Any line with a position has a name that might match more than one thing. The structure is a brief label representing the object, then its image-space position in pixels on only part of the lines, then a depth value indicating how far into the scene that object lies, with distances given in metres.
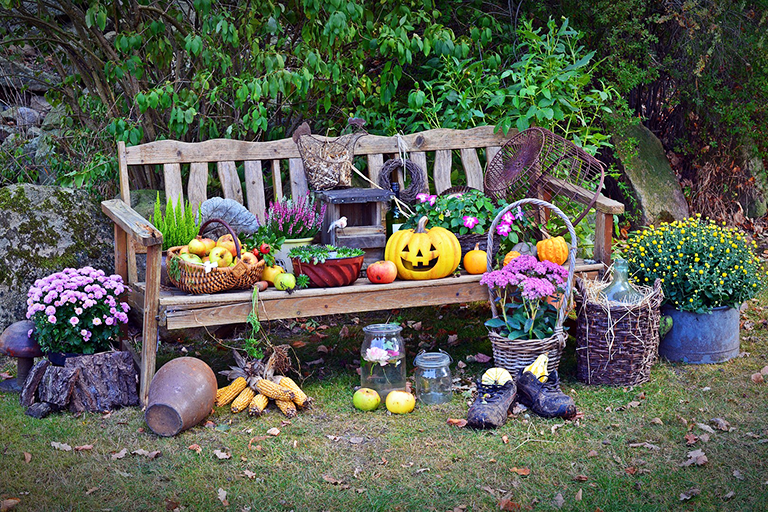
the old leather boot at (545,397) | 3.69
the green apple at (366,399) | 3.89
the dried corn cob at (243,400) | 3.90
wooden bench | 3.80
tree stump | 3.82
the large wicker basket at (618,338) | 4.01
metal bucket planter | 4.34
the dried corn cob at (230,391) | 3.96
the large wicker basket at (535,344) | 4.01
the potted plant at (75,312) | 3.86
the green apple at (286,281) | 3.94
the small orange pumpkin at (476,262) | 4.40
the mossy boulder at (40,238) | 4.65
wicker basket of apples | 3.83
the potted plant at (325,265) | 4.00
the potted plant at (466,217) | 4.48
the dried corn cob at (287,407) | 3.83
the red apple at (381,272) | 4.11
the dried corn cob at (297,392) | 3.89
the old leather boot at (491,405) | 3.60
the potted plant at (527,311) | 3.98
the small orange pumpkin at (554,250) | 4.42
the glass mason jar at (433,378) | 3.97
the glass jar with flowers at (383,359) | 4.00
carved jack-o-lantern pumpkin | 4.18
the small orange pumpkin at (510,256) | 4.43
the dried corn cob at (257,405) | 3.82
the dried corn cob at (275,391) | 3.88
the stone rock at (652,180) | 6.41
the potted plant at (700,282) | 4.25
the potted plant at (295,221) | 4.44
